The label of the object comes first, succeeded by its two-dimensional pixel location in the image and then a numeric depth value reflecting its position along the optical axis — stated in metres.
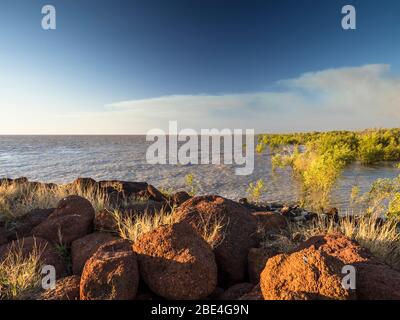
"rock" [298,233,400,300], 2.89
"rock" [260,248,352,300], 2.61
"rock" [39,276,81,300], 3.21
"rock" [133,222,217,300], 3.23
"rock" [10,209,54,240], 5.22
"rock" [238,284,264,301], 3.02
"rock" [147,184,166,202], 8.39
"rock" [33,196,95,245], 4.87
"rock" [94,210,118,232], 5.12
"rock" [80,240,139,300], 3.06
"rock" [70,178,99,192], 8.72
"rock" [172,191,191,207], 7.06
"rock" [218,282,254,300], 3.39
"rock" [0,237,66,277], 4.21
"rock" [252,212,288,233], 5.39
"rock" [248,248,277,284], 3.79
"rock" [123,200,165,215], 5.81
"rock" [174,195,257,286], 3.94
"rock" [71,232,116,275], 4.24
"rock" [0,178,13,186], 9.40
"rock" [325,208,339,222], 7.29
